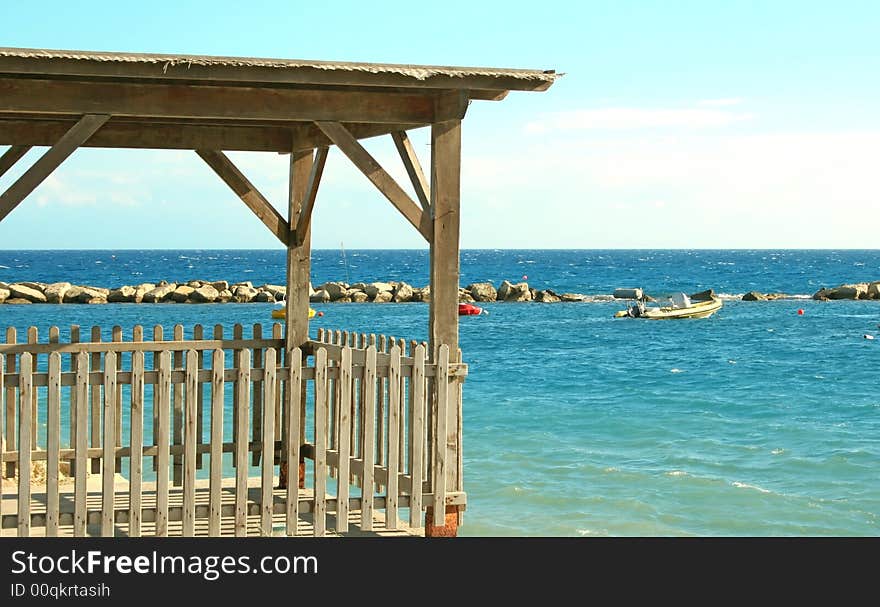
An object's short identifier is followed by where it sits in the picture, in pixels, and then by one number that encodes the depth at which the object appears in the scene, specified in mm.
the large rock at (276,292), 63166
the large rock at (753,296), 72875
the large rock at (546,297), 67188
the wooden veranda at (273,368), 8281
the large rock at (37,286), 59728
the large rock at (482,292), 65375
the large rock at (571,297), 69269
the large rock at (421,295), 64006
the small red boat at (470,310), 55891
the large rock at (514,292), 66250
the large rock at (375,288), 63938
